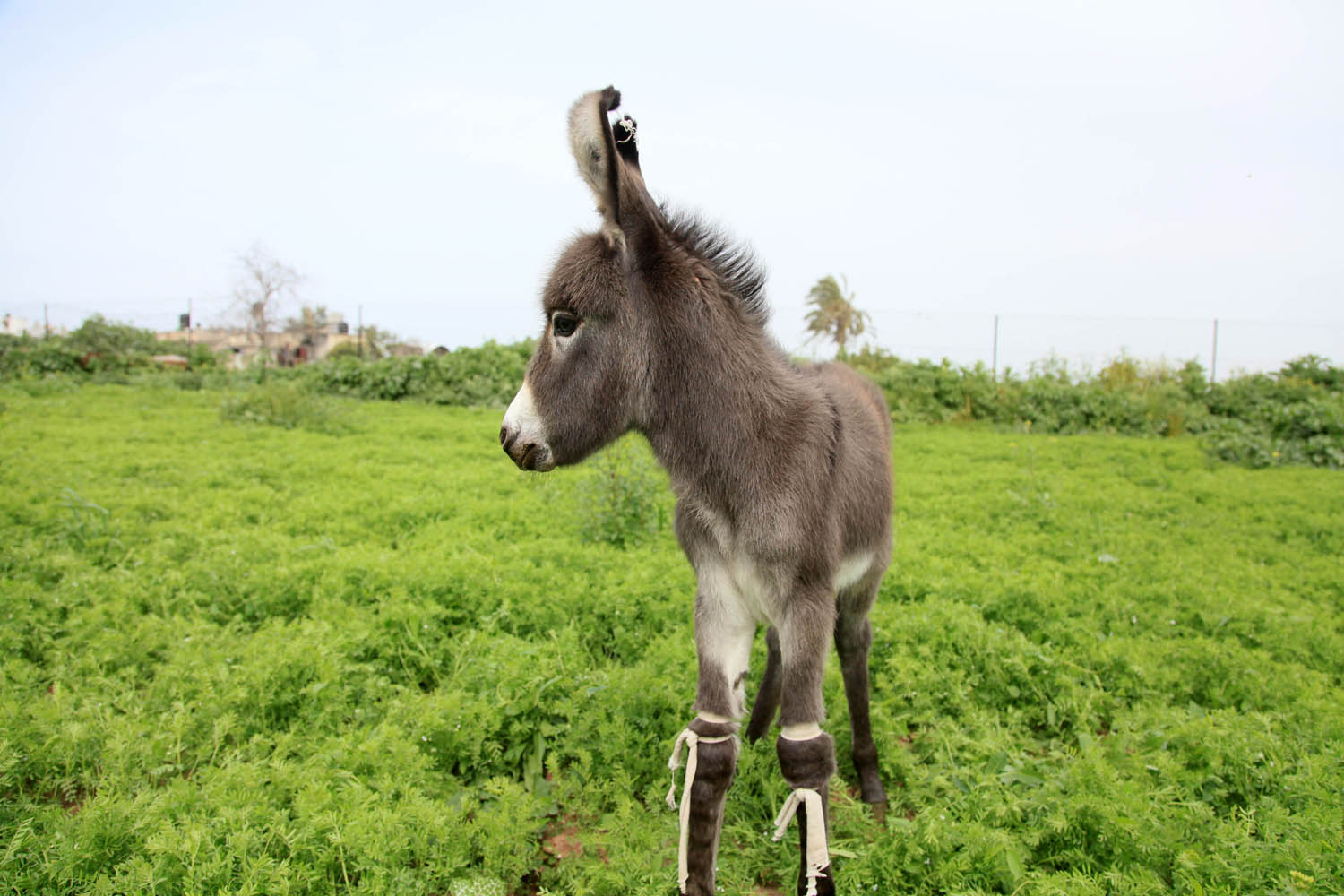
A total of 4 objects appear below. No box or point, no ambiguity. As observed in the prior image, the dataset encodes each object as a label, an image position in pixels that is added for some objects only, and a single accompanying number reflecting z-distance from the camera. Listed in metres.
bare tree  32.25
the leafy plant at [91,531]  6.01
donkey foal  2.49
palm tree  22.75
